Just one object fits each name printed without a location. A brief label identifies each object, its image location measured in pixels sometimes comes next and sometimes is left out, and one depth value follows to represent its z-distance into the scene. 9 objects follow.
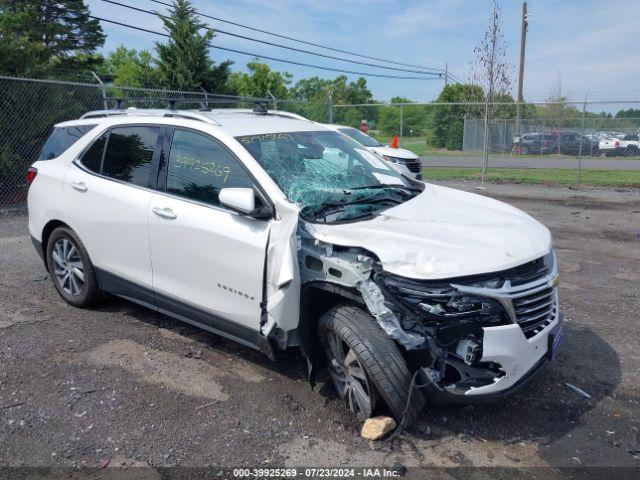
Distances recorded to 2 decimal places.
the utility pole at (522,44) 29.53
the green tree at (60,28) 24.94
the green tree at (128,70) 21.61
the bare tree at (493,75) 20.34
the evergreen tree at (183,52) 20.55
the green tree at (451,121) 25.14
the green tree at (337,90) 58.04
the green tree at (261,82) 36.34
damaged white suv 3.09
